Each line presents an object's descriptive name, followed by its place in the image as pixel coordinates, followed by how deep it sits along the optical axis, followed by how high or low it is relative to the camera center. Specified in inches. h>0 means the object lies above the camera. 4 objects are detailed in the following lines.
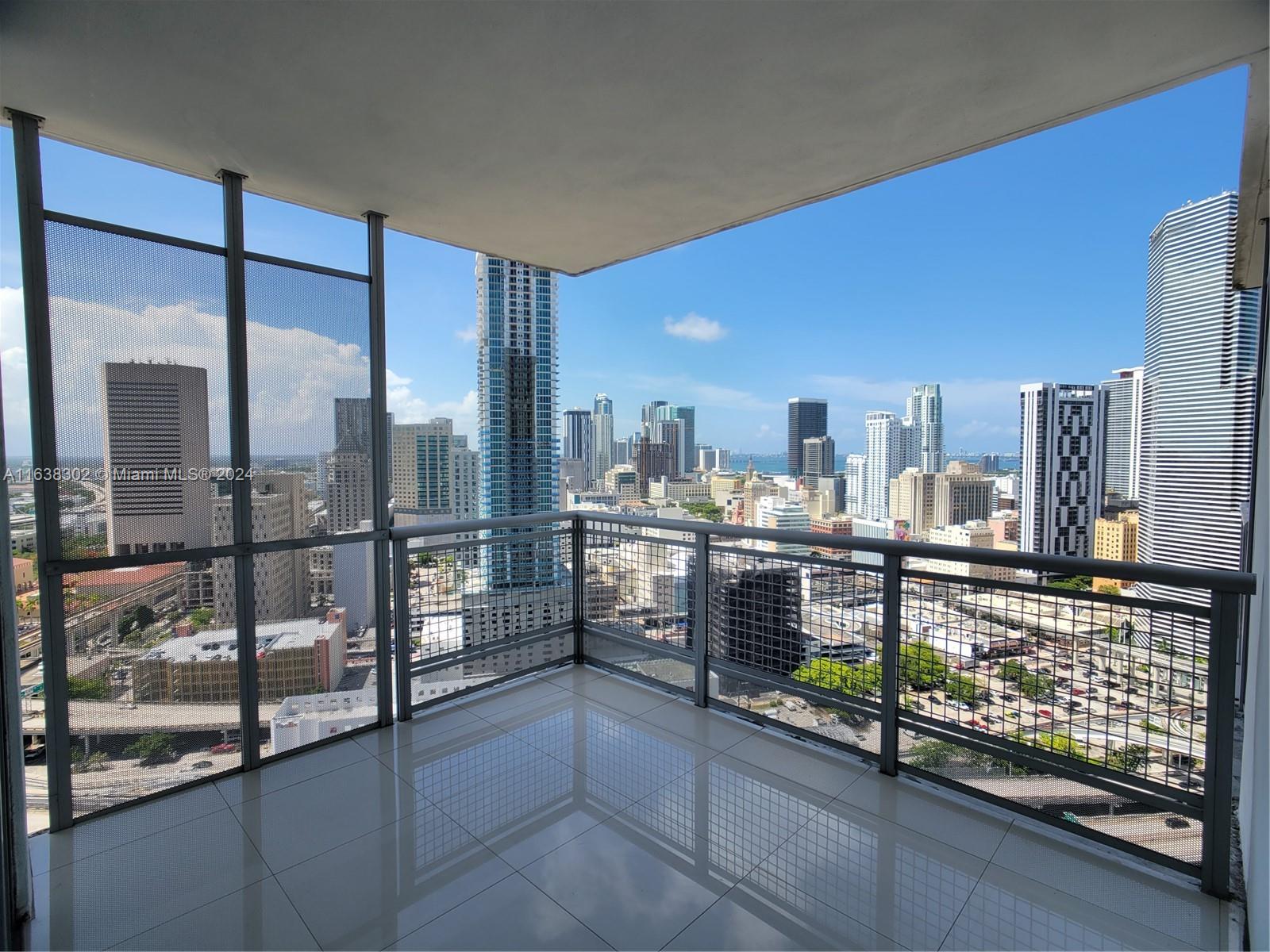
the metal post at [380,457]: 109.0 -0.2
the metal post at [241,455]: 92.8 +0.3
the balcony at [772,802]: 60.2 -54.5
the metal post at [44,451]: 73.9 +0.8
